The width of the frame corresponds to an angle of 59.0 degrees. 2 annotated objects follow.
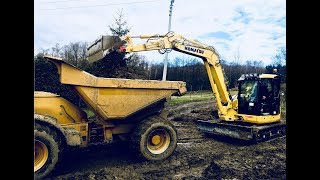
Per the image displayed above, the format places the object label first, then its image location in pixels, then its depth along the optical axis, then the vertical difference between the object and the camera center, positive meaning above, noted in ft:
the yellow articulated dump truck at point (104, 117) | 15.57 -1.98
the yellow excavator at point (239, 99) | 24.45 -1.06
